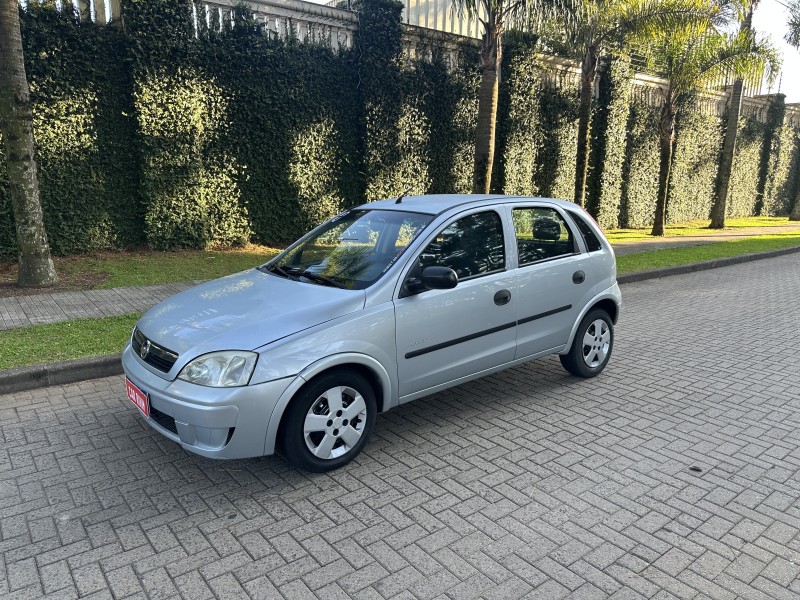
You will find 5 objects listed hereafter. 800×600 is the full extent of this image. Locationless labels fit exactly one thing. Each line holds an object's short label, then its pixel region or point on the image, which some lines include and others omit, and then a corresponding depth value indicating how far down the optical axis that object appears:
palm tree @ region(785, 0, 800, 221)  23.03
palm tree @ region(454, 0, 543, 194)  10.53
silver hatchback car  3.28
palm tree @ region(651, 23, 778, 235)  16.11
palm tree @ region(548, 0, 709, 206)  13.12
